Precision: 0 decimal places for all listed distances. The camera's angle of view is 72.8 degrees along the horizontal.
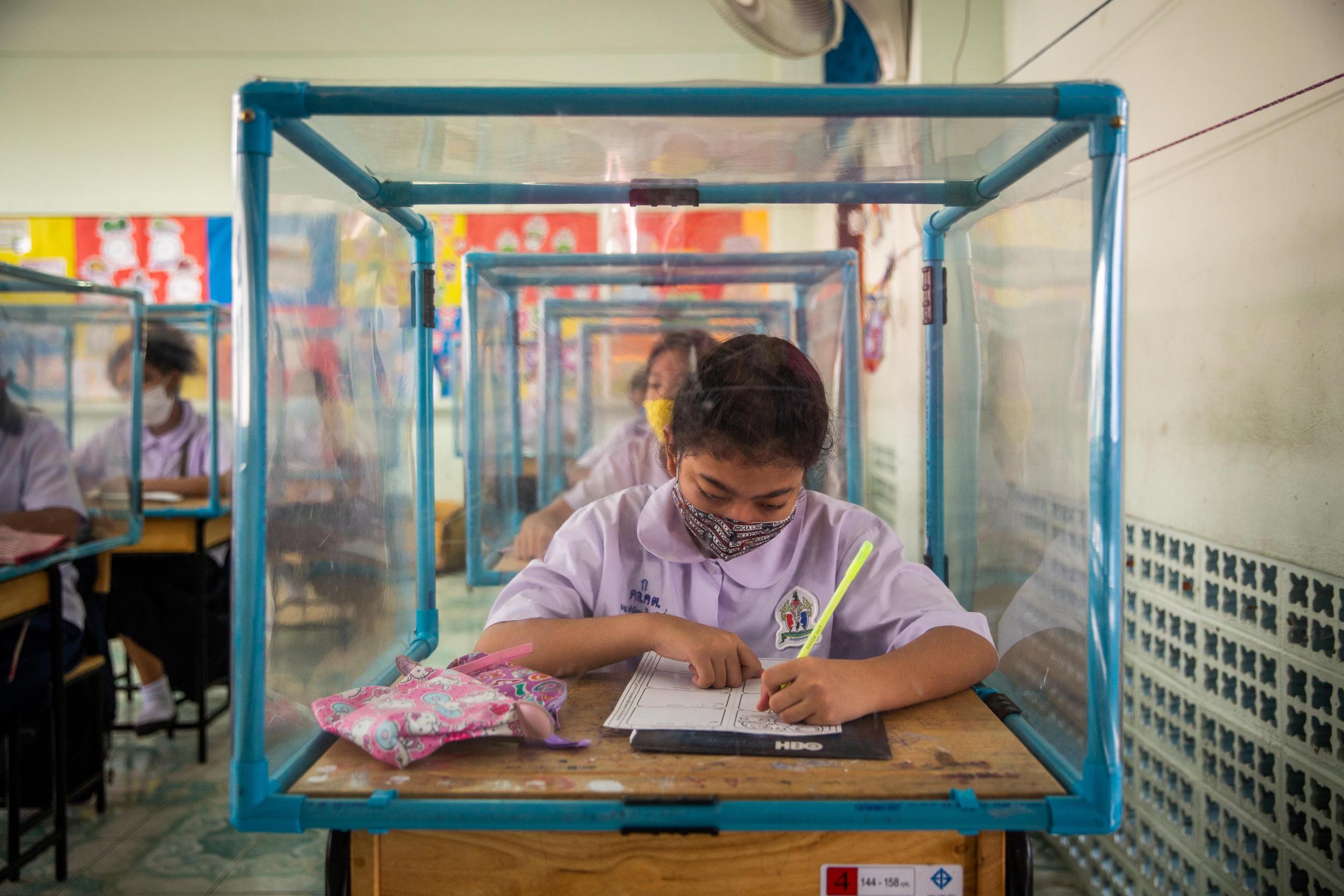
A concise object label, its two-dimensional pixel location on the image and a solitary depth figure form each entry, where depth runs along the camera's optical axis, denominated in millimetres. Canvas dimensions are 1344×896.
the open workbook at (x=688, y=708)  862
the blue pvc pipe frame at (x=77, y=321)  2020
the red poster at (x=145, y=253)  5191
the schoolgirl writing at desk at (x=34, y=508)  2064
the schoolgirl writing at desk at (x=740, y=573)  1000
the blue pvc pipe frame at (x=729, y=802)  747
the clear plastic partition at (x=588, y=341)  1877
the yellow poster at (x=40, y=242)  5125
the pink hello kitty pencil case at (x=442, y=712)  810
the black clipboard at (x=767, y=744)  814
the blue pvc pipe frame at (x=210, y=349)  2963
